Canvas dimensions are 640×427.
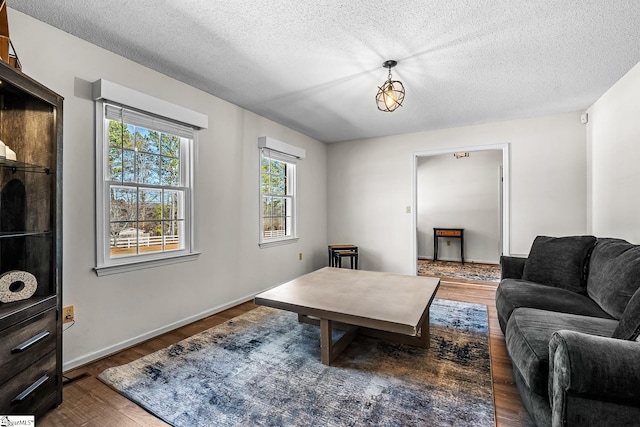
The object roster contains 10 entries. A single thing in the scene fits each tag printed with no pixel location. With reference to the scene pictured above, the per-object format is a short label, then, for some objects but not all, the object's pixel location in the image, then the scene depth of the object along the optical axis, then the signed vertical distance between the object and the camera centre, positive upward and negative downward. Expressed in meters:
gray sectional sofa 1.01 -0.60
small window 3.89 +0.24
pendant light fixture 2.32 +0.98
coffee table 1.81 -0.64
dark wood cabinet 1.52 +0.00
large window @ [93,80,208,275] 2.19 +0.30
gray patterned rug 1.53 -1.07
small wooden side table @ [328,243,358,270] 4.72 -0.64
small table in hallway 6.19 -0.47
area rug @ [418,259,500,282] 4.88 -1.08
